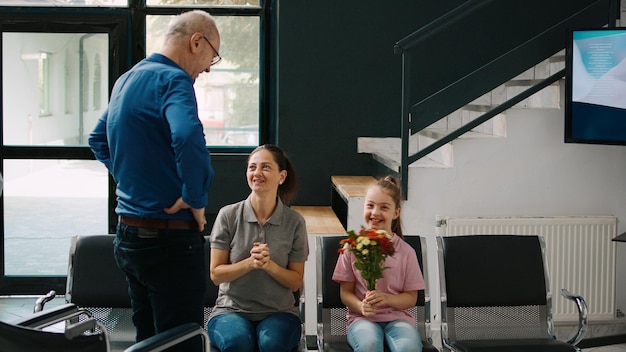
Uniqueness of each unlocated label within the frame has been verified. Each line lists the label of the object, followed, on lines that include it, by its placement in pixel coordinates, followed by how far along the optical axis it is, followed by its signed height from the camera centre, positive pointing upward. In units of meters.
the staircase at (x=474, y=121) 5.23 +0.26
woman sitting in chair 3.45 -0.44
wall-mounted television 4.95 +0.43
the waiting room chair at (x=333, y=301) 3.71 -0.61
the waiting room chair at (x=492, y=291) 3.81 -0.58
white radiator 5.24 -0.56
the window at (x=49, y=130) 6.31 +0.20
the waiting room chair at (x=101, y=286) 3.60 -0.54
